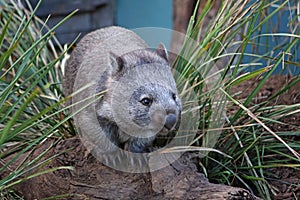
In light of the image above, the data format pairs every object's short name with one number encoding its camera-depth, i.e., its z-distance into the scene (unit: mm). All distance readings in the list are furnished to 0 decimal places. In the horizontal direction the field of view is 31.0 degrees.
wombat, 2312
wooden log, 2291
